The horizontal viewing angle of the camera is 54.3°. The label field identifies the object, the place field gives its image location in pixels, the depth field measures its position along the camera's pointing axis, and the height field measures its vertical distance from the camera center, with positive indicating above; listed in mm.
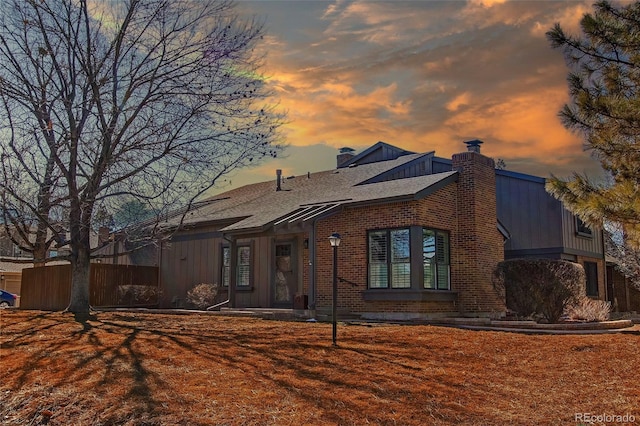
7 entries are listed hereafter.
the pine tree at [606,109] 13103 +3836
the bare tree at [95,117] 15359 +4216
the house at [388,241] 17312 +1427
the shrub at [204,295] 21750 -360
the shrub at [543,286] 14680 -3
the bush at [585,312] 15250 -631
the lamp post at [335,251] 12039 +649
